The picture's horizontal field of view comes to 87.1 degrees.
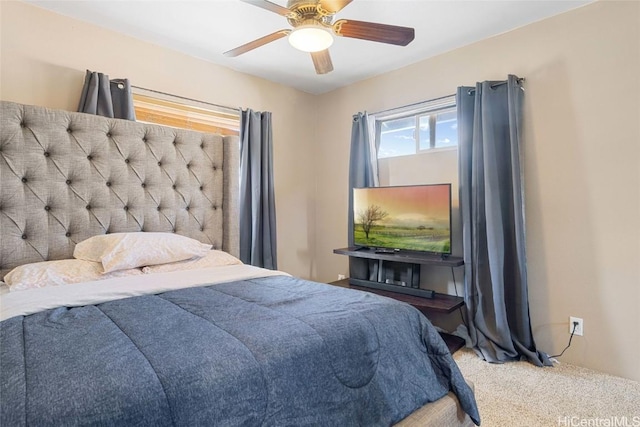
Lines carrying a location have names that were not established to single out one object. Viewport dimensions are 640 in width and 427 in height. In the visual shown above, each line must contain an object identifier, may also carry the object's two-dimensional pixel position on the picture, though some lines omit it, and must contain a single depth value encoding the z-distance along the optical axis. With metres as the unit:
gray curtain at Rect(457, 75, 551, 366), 2.28
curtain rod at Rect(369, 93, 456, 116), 2.75
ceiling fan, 1.53
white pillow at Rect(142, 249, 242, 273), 1.89
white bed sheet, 1.18
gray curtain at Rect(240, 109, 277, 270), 2.93
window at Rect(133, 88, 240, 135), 2.53
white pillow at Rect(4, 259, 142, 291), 1.49
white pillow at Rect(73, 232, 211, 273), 1.76
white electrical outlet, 2.17
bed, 0.71
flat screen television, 2.54
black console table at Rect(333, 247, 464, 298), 2.54
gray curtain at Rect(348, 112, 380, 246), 3.12
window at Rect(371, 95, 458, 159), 2.81
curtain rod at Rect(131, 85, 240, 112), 2.49
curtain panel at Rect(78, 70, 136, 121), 2.13
